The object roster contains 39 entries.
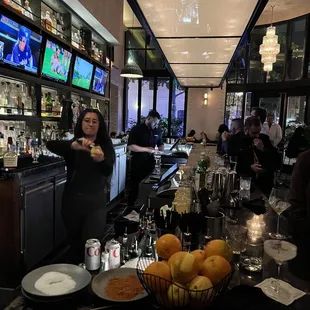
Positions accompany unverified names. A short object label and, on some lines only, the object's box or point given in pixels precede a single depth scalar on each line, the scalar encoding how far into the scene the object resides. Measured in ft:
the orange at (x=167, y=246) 3.10
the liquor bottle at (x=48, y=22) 13.06
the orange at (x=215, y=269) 2.68
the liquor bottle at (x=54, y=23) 14.00
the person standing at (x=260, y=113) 15.67
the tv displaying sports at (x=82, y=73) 15.77
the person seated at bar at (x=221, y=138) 19.30
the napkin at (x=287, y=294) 3.33
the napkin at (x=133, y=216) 6.81
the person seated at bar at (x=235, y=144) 11.73
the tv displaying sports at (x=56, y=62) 12.93
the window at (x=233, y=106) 33.81
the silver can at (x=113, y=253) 4.11
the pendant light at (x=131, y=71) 22.27
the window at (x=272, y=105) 30.40
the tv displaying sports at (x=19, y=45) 10.40
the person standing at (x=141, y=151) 16.03
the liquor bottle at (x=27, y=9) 11.93
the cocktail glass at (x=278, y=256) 3.45
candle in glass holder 5.13
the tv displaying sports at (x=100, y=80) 18.57
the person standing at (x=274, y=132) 24.93
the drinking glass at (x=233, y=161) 9.77
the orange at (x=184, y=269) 2.57
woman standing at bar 7.81
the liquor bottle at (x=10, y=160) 9.20
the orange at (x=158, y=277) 2.60
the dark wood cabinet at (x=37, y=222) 9.37
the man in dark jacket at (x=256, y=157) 11.35
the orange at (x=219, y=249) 3.05
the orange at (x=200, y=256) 2.77
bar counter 3.14
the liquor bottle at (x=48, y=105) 14.49
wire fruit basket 2.56
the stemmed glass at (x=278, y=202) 5.21
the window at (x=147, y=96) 35.14
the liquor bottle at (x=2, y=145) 11.16
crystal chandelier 18.75
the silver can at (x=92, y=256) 4.00
